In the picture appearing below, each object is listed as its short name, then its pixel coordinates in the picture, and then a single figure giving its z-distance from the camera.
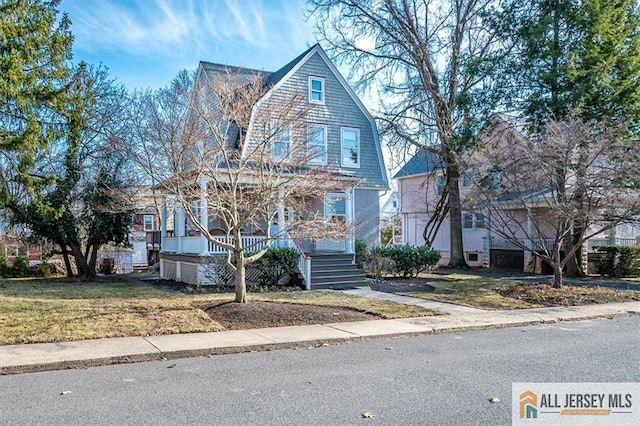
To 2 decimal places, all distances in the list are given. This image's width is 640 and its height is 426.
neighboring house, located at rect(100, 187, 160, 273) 13.93
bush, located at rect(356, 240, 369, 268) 20.30
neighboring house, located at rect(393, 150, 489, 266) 28.97
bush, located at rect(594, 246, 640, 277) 21.48
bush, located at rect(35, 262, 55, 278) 22.27
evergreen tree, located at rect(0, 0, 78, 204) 10.73
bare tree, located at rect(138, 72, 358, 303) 10.48
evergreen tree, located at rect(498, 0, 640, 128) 18.27
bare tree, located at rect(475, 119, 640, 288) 13.96
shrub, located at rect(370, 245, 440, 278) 18.81
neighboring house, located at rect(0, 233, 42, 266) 23.08
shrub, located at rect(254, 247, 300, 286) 15.88
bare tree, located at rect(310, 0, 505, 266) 22.33
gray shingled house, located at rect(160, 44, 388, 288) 17.02
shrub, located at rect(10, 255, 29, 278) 22.08
